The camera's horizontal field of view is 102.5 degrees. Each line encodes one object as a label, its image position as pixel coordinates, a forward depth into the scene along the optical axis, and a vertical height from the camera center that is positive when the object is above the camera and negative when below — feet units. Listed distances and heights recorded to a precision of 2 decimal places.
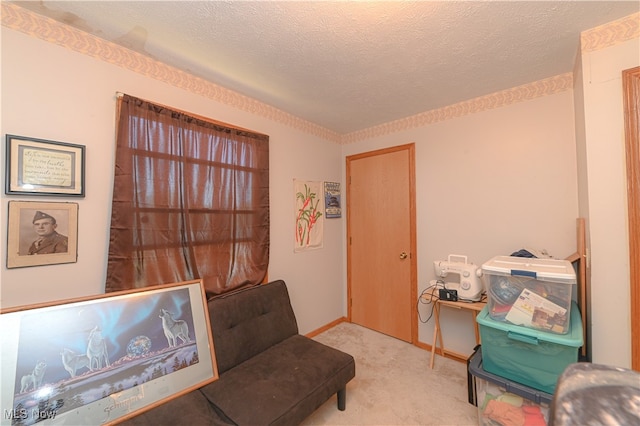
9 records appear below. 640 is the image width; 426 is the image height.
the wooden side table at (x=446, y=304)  7.00 -2.92
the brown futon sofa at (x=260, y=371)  4.49 -3.29
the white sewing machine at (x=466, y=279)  7.19 -1.70
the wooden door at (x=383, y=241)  9.45 -0.88
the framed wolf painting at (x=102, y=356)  3.87 -2.36
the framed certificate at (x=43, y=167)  4.22 +0.95
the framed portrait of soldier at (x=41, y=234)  4.26 -0.21
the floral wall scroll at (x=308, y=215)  9.28 +0.17
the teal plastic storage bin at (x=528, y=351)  4.56 -2.52
